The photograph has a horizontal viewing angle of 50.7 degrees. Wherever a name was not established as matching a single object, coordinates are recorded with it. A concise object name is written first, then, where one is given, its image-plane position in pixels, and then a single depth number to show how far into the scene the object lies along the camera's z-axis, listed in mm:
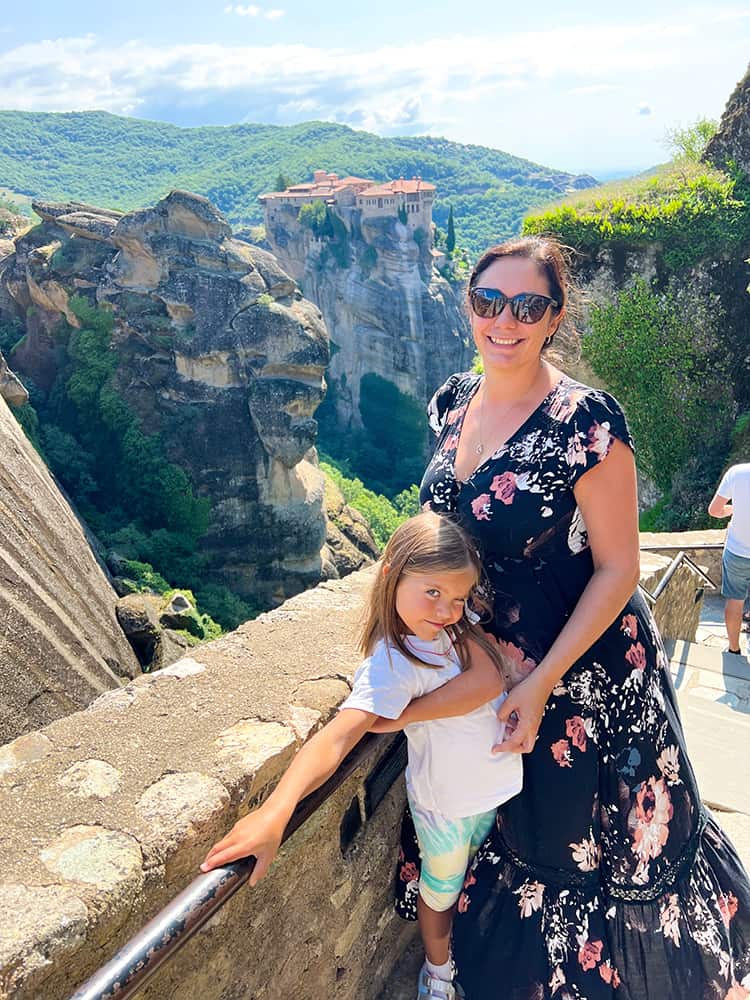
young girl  1772
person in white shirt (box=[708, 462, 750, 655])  4605
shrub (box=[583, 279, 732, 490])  11922
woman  1845
